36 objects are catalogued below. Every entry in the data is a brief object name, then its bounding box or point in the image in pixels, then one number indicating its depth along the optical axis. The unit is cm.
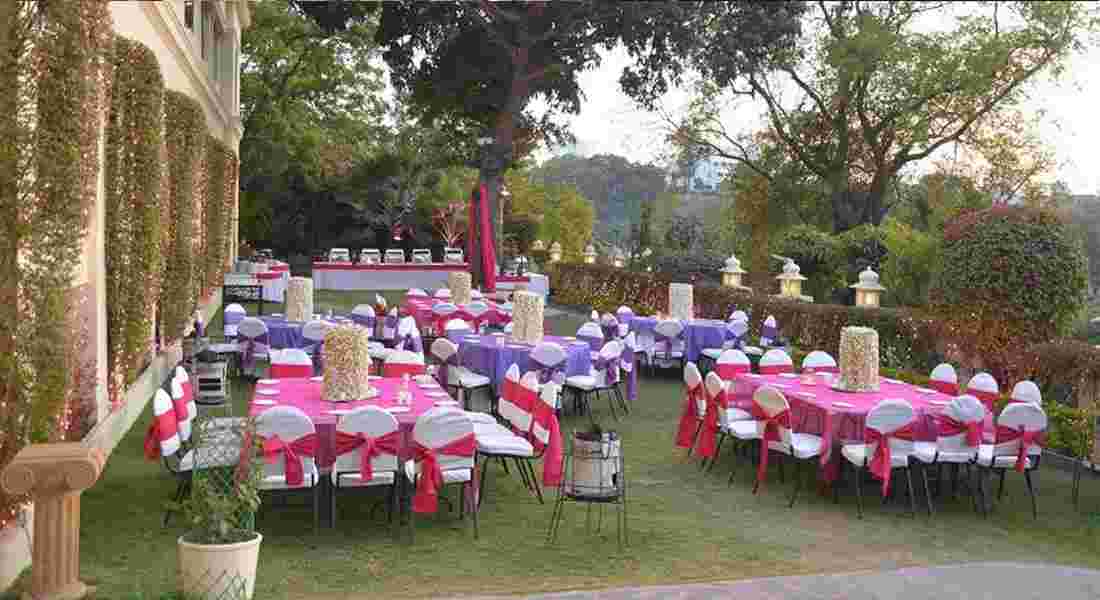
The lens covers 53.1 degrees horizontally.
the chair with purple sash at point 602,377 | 1095
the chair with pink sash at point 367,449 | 659
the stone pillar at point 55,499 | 483
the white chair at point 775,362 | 1032
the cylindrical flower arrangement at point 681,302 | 1463
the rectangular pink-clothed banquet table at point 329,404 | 677
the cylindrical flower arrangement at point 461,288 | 1573
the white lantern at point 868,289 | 1622
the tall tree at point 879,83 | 2598
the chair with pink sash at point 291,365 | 907
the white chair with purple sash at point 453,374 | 1062
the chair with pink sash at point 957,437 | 784
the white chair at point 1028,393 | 838
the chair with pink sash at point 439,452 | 666
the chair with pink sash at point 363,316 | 1368
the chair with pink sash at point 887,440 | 761
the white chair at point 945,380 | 952
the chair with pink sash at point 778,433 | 809
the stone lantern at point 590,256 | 2940
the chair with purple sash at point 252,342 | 1222
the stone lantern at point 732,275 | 2023
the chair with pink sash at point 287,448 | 645
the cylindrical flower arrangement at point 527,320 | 1139
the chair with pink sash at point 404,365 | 919
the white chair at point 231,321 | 1290
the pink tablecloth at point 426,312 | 1498
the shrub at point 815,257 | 2119
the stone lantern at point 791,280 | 1867
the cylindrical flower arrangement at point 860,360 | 886
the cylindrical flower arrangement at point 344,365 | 753
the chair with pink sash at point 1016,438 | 791
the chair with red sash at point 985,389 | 890
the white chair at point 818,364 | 1024
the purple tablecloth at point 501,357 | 1083
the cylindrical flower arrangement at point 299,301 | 1259
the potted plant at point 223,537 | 513
